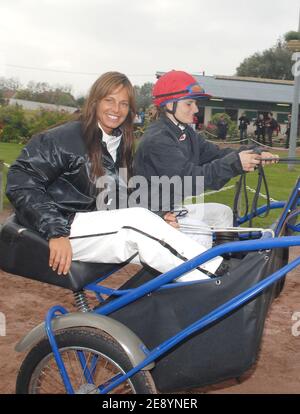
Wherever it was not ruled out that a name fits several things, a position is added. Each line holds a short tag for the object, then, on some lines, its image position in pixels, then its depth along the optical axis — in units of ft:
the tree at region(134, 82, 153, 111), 139.16
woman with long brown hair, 7.43
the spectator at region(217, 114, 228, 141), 88.63
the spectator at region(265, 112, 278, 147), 86.02
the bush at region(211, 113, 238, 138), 95.55
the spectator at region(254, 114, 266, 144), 87.97
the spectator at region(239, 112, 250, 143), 91.40
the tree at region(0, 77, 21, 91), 145.17
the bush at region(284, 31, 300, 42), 110.63
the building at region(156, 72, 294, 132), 115.75
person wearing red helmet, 9.11
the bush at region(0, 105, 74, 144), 72.74
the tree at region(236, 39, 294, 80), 191.21
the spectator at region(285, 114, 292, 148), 90.32
